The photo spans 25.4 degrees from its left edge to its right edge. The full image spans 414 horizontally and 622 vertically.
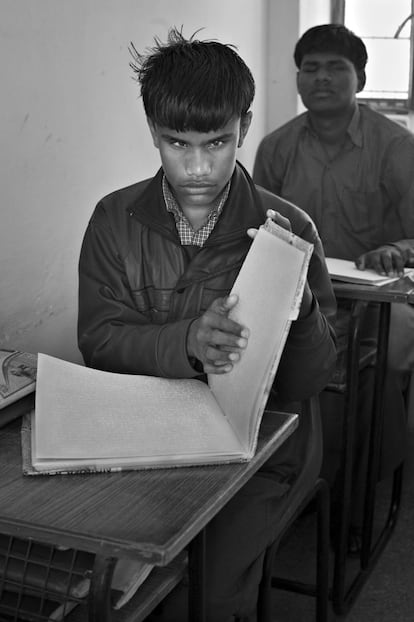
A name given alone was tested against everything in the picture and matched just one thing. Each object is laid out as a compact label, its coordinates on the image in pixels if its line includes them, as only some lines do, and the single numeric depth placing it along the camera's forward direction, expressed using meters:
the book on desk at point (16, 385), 1.37
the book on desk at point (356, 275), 2.30
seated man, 2.90
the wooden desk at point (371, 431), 2.21
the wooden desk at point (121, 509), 1.06
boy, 1.48
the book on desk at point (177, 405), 1.23
